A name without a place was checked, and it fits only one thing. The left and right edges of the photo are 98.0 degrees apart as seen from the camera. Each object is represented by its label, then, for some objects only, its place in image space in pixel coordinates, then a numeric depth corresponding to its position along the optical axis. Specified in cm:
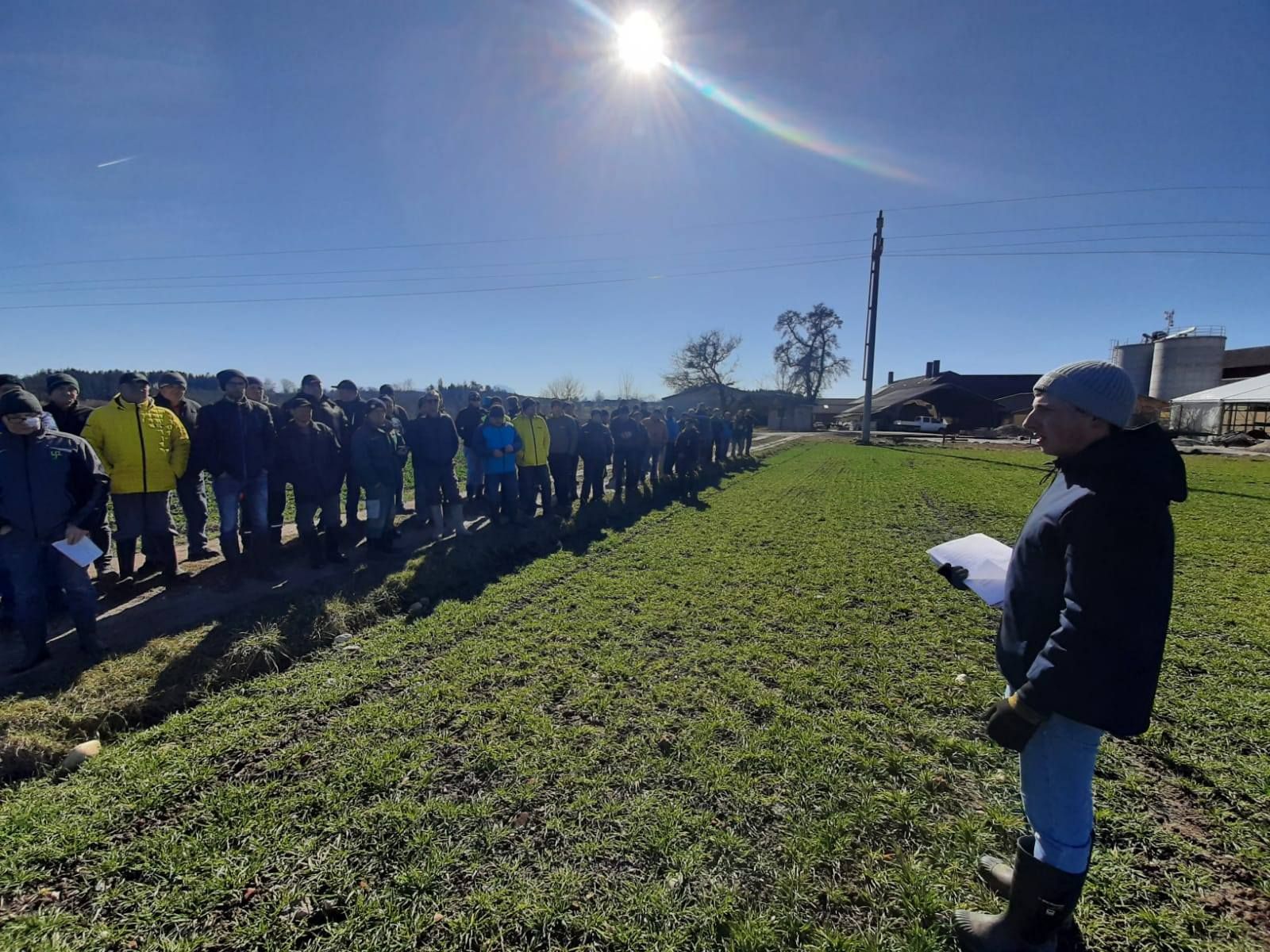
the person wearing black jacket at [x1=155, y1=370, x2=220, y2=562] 606
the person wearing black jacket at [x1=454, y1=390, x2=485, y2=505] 948
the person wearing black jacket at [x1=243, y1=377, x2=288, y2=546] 659
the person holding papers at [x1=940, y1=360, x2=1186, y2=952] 160
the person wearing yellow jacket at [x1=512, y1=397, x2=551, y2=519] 923
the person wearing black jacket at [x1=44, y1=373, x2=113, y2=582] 536
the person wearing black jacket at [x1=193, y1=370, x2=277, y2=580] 602
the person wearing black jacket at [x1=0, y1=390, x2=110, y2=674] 393
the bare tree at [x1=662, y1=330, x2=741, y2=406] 6153
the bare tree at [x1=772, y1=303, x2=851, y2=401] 5869
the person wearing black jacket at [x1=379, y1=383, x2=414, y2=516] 835
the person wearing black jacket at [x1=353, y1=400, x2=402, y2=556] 697
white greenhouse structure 3644
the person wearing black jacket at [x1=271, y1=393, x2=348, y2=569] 641
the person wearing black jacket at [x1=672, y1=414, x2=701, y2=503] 1486
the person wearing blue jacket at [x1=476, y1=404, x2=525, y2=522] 865
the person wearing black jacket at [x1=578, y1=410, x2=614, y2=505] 1103
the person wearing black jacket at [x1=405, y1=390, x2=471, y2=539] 781
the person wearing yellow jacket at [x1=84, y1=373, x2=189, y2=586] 532
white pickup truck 4659
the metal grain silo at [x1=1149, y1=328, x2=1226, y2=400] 4894
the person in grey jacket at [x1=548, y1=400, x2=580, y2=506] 1006
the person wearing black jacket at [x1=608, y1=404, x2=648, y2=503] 1220
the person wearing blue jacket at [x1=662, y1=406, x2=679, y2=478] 1507
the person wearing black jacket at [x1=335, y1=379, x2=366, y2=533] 757
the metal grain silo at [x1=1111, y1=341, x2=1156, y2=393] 5362
